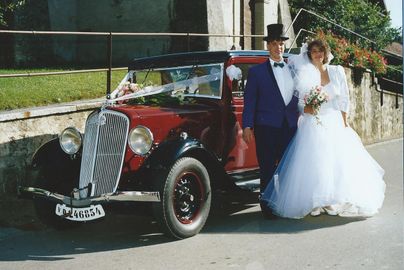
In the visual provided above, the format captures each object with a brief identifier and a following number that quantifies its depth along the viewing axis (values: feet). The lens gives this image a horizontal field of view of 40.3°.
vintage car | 16.69
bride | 19.10
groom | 19.51
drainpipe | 59.77
